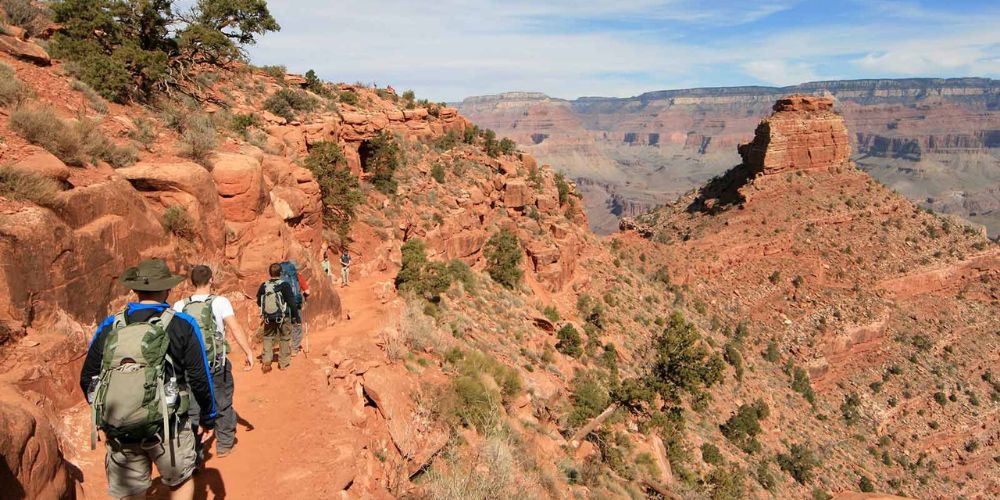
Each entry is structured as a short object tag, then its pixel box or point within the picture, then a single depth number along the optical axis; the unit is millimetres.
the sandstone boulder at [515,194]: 30688
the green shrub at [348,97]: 33484
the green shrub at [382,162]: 24797
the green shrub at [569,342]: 23250
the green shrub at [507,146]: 37656
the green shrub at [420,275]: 18109
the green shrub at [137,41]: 14477
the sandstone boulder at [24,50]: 12469
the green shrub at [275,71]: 32969
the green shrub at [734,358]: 32831
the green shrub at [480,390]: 10664
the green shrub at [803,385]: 35594
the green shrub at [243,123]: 17391
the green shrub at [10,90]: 9555
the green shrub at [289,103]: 24453
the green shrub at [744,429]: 26766
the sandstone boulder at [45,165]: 7723
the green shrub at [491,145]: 36031
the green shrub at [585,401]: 16969
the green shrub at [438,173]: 28375
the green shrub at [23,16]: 16453
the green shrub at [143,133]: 11969
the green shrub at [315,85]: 33750
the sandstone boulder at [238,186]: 11547
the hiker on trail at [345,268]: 17141
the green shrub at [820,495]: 26069
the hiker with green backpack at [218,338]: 5512
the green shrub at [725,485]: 20312
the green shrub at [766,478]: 24812
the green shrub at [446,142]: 33469
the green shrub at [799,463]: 27062
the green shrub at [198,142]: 11875
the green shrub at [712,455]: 23219
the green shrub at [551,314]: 25628
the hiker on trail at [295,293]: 9617
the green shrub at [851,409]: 35712
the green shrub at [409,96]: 40019
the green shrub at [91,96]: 12688
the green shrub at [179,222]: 9891
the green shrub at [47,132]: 8930
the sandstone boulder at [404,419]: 8695
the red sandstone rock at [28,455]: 4260
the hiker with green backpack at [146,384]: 4234
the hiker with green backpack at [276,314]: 9141
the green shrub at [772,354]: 38219
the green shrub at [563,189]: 38562
